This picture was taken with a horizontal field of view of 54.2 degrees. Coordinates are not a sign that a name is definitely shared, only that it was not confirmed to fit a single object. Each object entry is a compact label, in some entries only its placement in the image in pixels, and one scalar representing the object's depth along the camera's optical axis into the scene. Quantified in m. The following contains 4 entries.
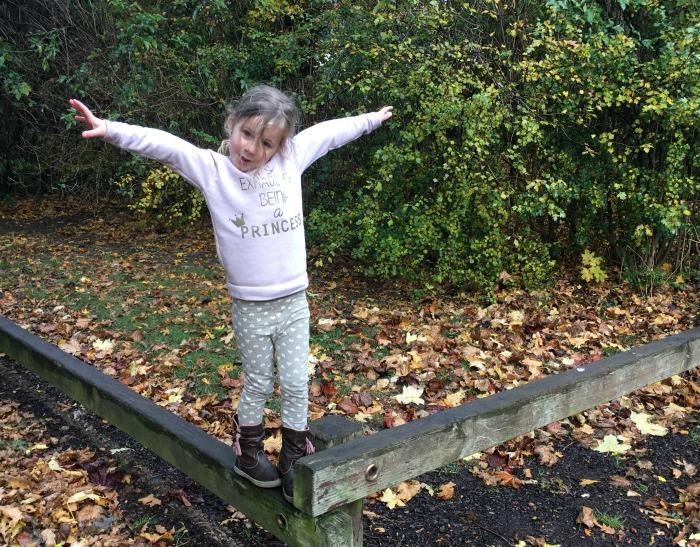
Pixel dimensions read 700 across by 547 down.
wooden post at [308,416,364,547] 2.41
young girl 2.53
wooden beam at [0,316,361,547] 2.44
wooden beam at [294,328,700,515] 2.29
